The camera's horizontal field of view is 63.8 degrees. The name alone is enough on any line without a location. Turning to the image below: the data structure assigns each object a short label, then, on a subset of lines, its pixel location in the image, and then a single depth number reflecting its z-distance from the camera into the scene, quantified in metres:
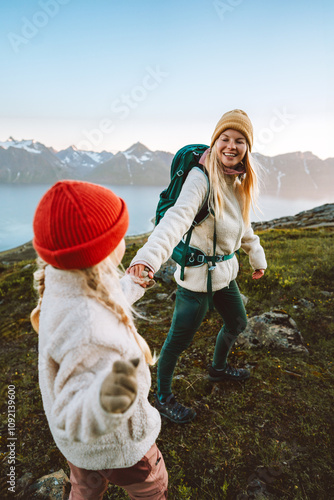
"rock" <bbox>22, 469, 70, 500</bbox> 2.49
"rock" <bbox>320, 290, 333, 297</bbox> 5.97
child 1.10
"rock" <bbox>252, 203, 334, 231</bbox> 23.45
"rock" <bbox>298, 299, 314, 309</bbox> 5.58
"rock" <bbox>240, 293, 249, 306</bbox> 5.78
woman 2.44
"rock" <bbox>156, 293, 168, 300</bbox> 6.57
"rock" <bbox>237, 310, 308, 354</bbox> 4.31
